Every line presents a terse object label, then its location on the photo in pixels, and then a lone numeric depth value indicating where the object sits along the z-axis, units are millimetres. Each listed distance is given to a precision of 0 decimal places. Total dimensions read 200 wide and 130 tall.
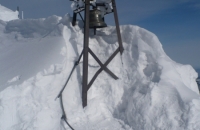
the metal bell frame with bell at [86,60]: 5012
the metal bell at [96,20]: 5398
